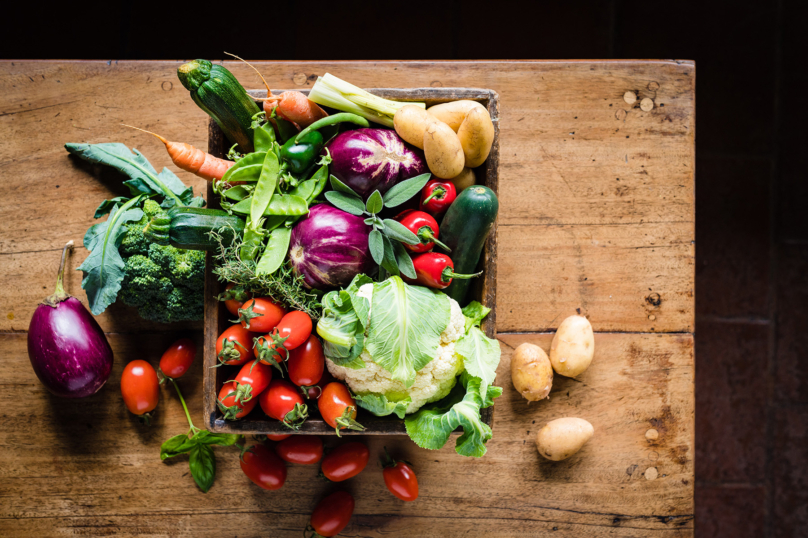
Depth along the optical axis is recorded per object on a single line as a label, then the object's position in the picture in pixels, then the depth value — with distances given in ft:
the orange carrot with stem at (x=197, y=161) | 3.56
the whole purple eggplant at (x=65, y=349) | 3.91
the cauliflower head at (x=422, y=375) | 3.41
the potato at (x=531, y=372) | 4.08
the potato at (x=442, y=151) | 3.25
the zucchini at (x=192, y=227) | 3.32
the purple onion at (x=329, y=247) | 3.29
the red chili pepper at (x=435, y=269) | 3.30
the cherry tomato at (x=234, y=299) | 3.36
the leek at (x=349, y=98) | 3.51
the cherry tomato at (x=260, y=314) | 3.21
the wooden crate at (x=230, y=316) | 3.47
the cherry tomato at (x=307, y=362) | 3.39
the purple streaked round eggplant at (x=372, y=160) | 3.35
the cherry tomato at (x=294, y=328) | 3.21
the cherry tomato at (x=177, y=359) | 4.08
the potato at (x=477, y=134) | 3.30
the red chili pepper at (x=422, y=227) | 3.28
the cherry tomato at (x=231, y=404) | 3.33
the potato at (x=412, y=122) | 3.35
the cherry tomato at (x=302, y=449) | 4.03
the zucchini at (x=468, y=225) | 3.24
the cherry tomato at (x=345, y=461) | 4.05
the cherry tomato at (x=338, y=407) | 3.28
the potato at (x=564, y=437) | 4.16
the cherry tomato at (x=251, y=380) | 3.31
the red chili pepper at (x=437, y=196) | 3.42
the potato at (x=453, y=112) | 3.47
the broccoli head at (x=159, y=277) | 3.73
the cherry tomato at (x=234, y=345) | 3.32
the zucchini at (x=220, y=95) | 3.37
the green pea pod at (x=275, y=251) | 3.26
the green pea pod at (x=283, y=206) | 3.38
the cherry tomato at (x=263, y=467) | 4.07
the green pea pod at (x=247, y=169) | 3.41
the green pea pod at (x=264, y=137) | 3.51
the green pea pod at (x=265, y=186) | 3.36
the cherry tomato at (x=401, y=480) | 4.09
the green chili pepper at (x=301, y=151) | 3.44
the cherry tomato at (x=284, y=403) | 3.35
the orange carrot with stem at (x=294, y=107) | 3.43
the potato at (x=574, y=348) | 4.15
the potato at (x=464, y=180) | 3.59
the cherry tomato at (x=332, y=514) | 4.11
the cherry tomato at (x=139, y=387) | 4.07
